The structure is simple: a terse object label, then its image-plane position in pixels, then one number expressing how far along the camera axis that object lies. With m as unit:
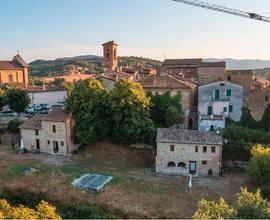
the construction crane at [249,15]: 23.39
